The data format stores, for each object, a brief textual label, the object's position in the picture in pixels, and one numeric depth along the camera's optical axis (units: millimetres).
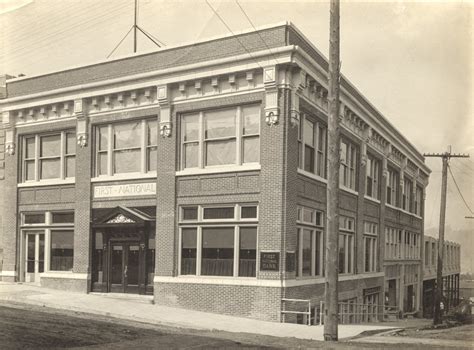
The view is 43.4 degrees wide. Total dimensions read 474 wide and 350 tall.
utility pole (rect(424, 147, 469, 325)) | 29998
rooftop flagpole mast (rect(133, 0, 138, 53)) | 24094
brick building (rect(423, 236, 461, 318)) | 45281
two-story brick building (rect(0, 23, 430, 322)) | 18422
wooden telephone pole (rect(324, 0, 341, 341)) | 13453
